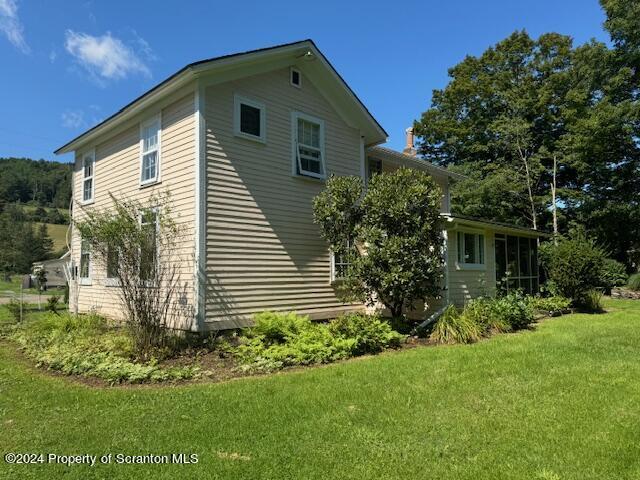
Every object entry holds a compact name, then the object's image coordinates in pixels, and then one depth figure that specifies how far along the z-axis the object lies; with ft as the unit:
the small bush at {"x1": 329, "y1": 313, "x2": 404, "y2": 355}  28.30
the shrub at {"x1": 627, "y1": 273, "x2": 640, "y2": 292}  73.05
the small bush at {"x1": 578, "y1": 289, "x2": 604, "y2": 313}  49.85
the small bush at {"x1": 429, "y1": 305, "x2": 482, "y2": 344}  31.09
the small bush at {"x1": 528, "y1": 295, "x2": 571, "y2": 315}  46.29
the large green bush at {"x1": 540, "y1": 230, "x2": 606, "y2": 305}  48.11
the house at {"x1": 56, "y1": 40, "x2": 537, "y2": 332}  31.01
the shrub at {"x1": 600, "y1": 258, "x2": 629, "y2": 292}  74.13
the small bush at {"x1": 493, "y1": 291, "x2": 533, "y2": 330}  36.01
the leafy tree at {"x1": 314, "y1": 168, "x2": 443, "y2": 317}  32.37
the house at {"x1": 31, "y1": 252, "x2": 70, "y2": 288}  87.45
